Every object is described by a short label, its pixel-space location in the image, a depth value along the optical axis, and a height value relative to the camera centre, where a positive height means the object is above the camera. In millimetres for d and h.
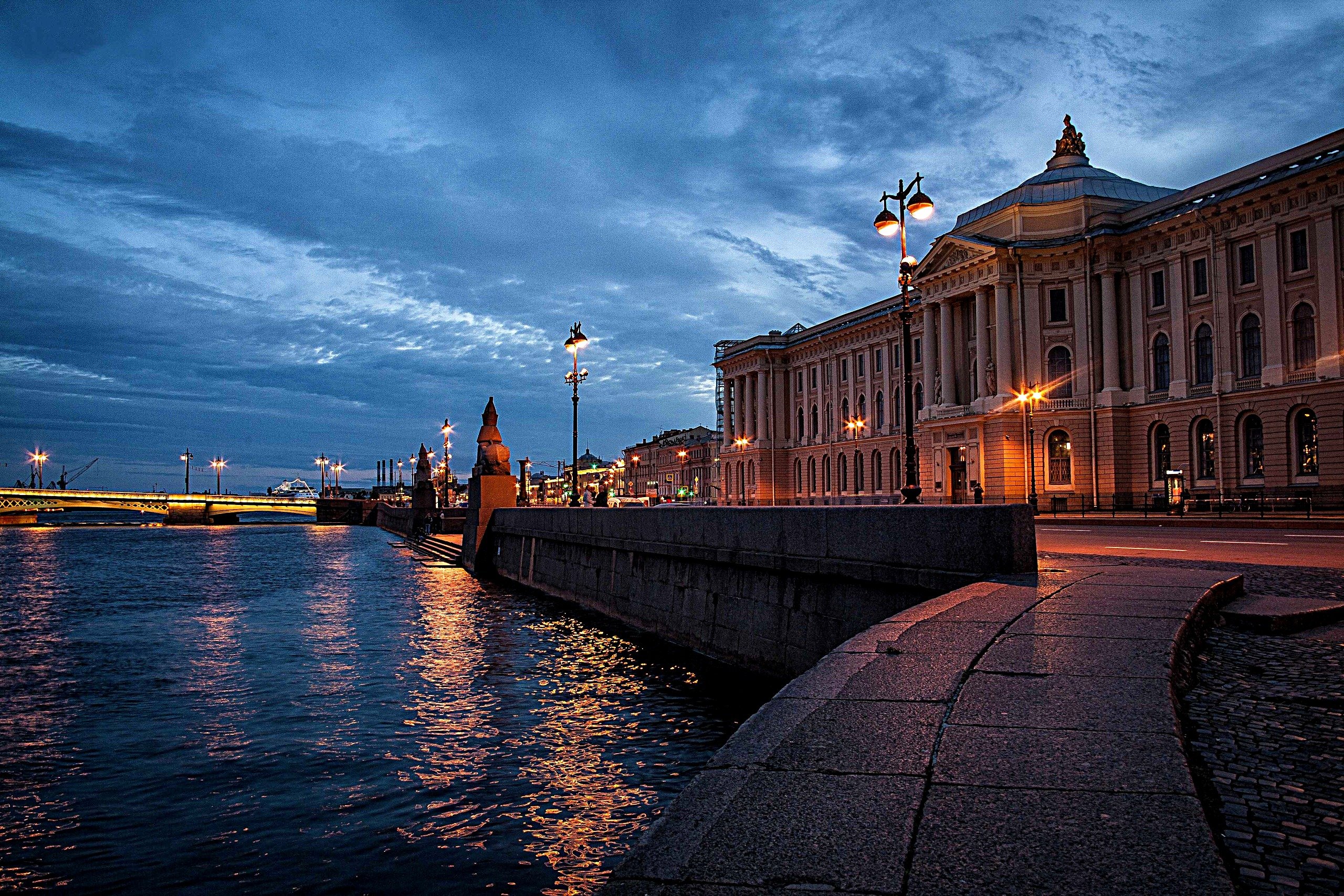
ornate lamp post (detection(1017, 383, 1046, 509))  47812 +5129
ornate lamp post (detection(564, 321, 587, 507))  29048 +4999
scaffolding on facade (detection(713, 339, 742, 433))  101312 +13967
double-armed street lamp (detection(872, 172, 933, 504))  15617 +4436
